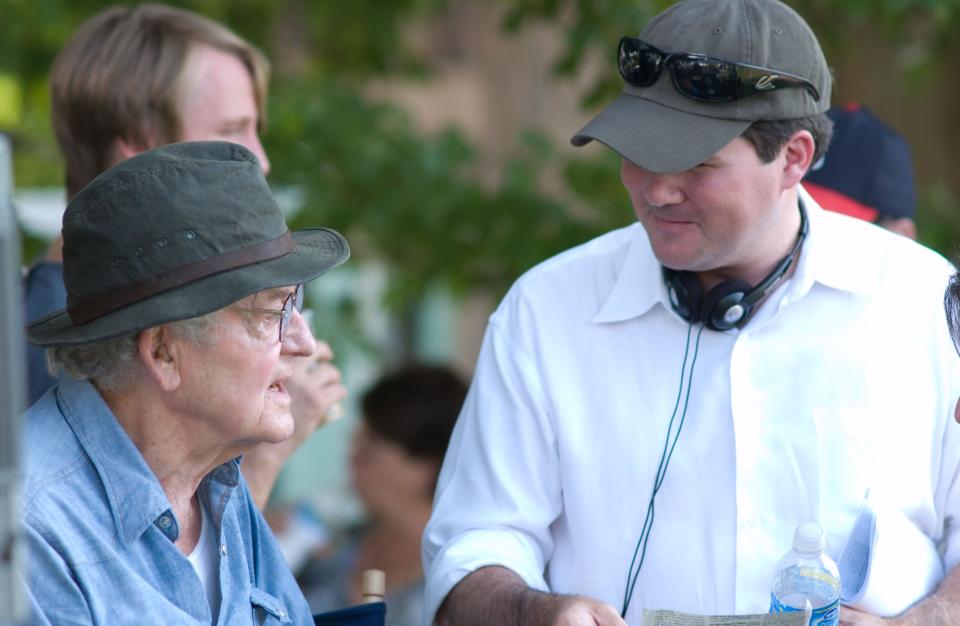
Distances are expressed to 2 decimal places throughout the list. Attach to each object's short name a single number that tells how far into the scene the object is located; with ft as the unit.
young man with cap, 17.84
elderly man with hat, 14.69
